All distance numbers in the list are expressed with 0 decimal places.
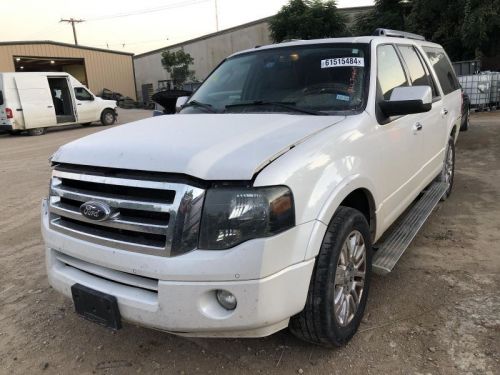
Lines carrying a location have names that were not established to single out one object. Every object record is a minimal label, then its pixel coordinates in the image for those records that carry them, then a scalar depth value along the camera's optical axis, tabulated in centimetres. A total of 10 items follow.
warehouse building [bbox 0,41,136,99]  3116
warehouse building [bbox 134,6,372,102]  3403
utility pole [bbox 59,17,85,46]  5852
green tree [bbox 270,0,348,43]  2817
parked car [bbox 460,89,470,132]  986
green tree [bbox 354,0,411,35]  2452
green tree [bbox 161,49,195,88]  3796
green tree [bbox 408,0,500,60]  1830
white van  1593
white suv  210
